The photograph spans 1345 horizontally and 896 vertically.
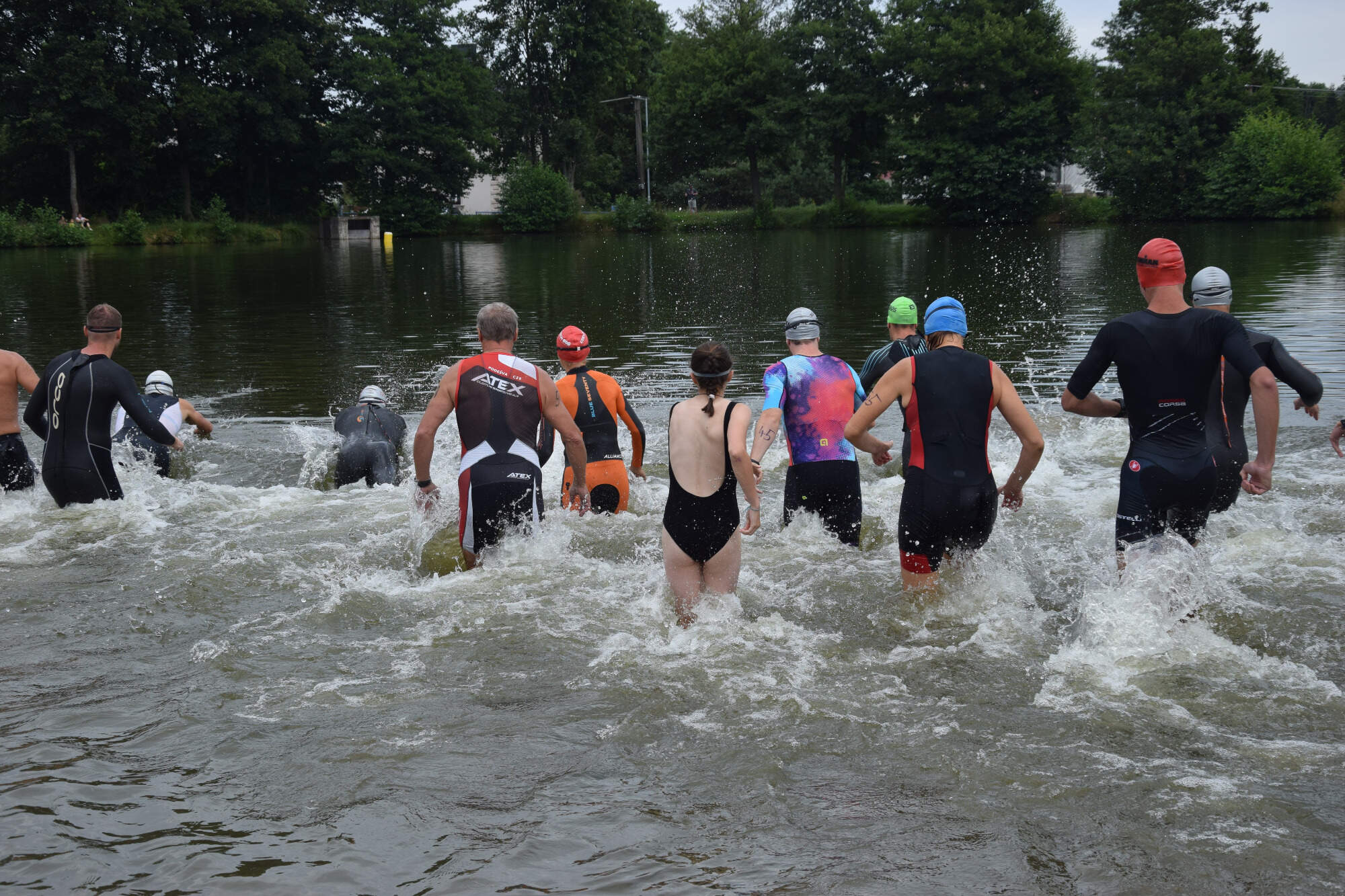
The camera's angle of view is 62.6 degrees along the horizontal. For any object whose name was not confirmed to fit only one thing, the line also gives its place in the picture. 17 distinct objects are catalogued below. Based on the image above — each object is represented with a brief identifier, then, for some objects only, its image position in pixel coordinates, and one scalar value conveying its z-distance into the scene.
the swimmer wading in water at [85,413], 8.49
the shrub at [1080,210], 62.16
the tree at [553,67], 76.19
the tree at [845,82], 67.00
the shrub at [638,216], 64.44
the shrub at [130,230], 57.03
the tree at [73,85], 56.38
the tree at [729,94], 68.88
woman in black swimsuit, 5.79
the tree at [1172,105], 60.50
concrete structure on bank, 64.88
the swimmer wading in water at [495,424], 6.95
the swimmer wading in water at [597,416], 8.70
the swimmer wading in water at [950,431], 5.88
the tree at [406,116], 66.50
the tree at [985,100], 62.00
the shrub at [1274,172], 55.75
